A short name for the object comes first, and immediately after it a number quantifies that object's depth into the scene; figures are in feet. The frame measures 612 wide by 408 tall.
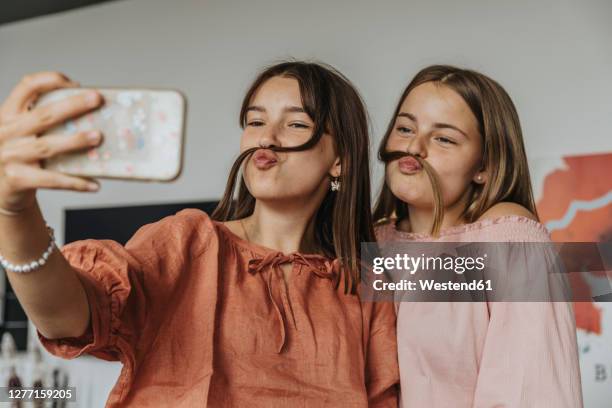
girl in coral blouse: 2.20
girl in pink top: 3.25
